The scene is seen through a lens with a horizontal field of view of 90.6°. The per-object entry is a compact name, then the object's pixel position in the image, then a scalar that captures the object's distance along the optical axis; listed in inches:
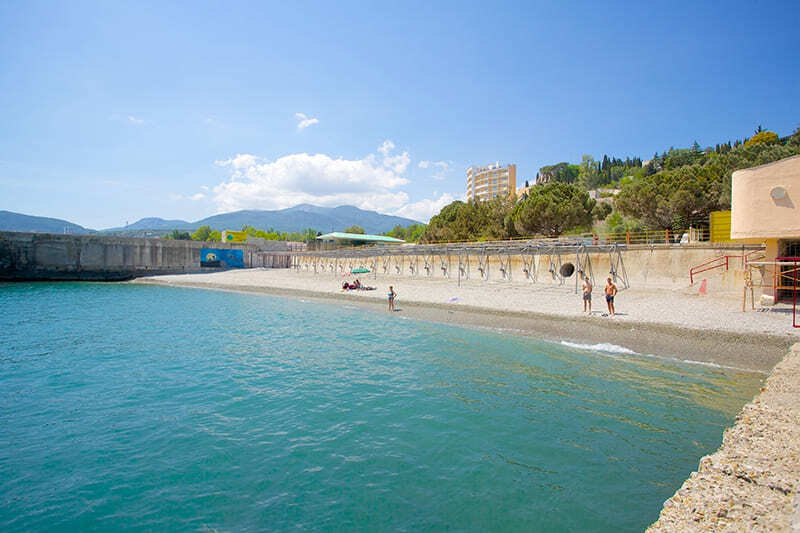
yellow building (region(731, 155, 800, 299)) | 702.9
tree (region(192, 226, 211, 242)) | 6550.2
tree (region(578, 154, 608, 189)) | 5528.5
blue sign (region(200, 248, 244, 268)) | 2522.1
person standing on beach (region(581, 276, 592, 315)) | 819.9
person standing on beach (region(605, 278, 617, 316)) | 785.7
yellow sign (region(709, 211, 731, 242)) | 1016.9
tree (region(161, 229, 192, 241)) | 6669.8
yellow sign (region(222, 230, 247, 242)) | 2986.5
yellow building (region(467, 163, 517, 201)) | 5649.6
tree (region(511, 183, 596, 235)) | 1740.9
